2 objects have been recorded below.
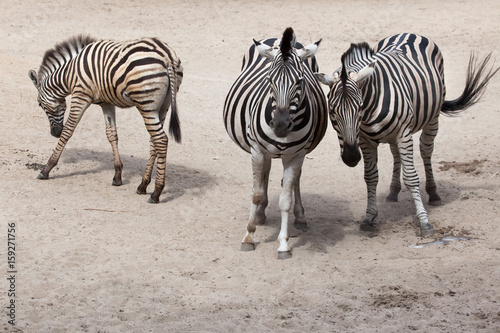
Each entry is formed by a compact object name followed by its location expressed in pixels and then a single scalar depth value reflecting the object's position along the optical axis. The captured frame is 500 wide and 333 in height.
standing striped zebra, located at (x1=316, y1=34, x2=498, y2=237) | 11.37
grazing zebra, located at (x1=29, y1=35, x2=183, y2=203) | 15.29
